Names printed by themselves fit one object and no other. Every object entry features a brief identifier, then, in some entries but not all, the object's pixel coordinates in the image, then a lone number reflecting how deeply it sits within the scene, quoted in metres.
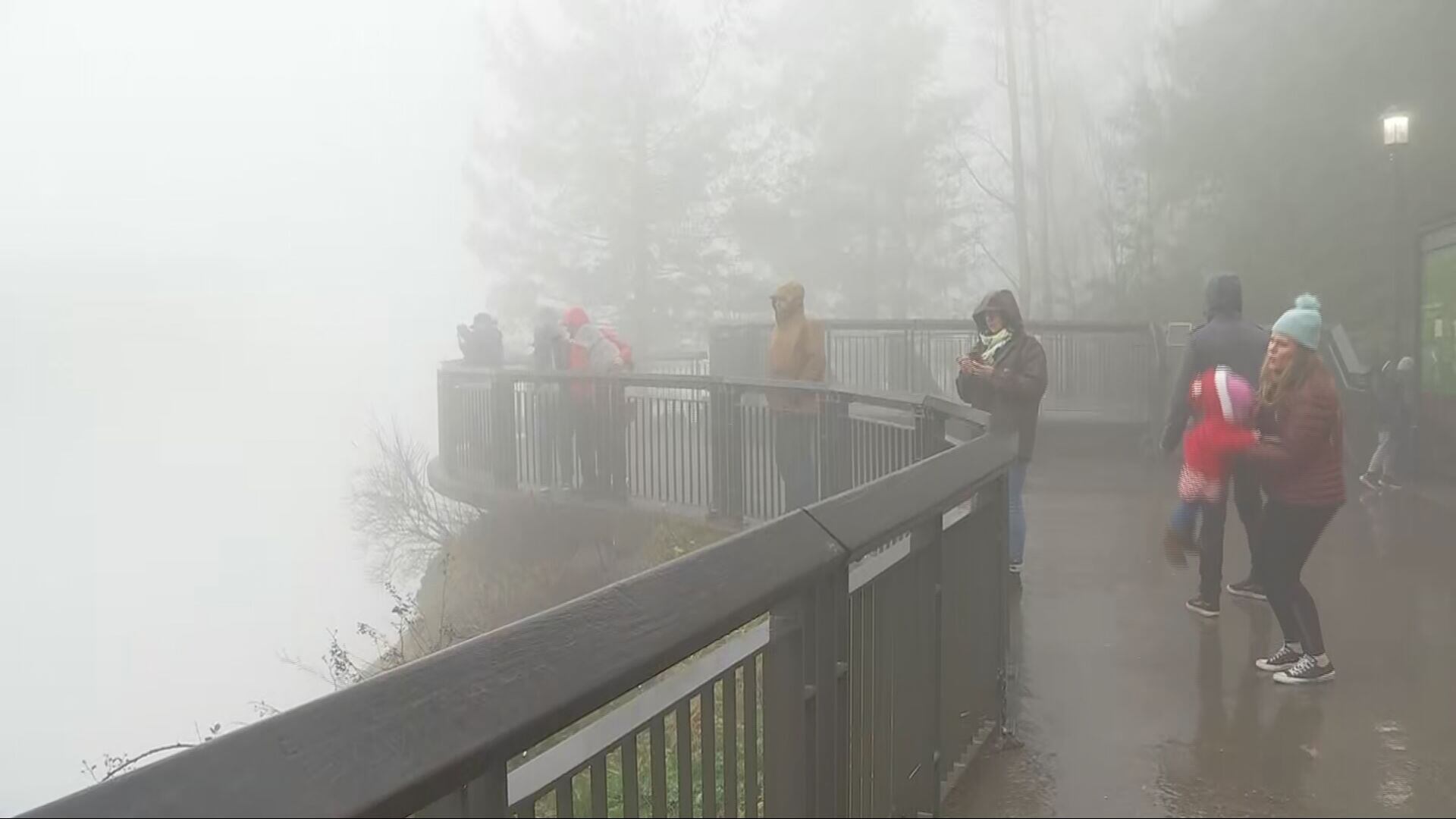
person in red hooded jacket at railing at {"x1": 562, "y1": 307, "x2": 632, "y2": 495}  10.42
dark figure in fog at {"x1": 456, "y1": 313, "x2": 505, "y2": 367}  14.76
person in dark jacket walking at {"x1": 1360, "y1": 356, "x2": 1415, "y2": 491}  9.74
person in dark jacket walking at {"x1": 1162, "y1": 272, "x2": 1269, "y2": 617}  5.02
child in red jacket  4.58
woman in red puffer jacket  4.28
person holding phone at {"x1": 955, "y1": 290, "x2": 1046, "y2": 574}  5.93
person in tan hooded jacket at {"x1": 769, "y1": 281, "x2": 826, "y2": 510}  7.69
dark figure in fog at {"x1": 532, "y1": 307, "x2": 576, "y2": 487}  11.09
